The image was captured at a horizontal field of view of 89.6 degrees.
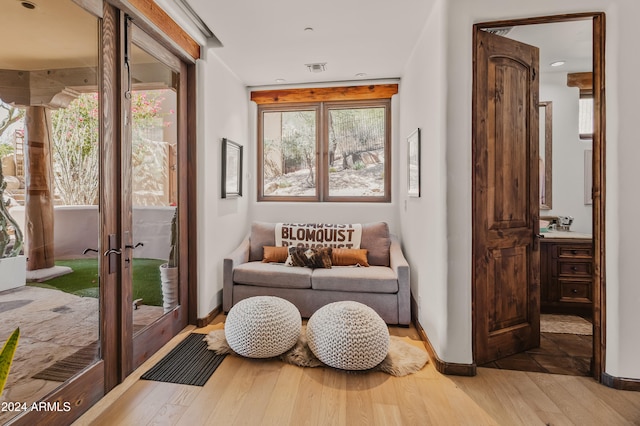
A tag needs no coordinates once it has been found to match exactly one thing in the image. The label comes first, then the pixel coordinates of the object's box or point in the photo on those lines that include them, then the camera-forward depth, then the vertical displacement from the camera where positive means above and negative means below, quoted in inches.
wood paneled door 91.0 +1.2
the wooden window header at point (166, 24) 86.8 +54.9
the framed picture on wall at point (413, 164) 115.3 +15.3
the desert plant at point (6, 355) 43.0 -20.3
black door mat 87.0 -46.7
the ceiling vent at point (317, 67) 140.7 +61.0
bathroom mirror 147.6 +25.3
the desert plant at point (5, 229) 58.6 -4.4
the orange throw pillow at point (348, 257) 140.4 -23.4
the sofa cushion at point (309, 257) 136.6 -22.8
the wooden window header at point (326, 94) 163.7 +56.9
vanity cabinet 129.4 -28.9
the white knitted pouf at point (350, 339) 88.8 -37.9
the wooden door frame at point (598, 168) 85.1 +9.5
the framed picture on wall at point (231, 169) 137.0 +15.9
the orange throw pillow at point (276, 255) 144.6 -22.9
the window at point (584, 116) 147.2 +39.7
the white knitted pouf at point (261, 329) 94.7 -37.4
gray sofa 124.0 -32.0
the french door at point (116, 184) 69.9 +5.8
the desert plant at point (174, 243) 112.3 -13.6
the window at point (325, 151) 169.8 +28.4
